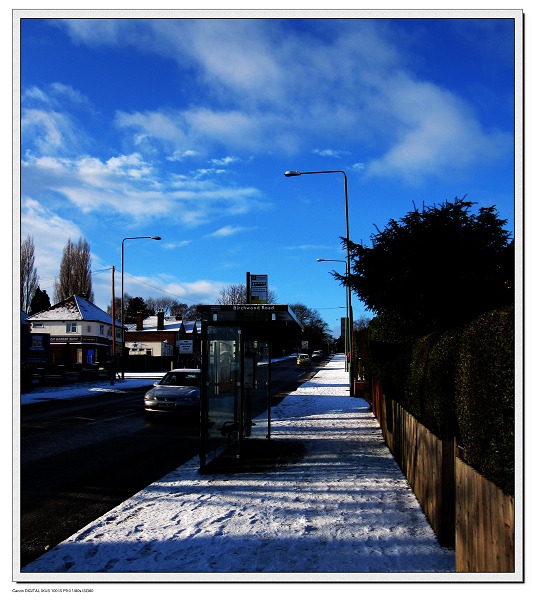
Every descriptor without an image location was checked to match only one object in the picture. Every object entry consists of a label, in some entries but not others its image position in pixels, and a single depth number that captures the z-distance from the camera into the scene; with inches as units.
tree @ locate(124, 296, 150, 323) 4230.8
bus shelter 333.7
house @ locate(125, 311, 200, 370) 2947.8
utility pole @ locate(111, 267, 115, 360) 1318.9
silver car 586.7
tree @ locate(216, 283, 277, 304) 2644.4
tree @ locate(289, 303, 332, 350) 4606.3
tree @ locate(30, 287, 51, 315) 2771.7
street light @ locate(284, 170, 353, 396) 978.8
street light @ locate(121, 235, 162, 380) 1397.6
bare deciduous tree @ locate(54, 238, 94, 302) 2320.9
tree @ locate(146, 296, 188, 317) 4640.3
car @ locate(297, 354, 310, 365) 2637.8
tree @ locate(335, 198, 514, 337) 406.3
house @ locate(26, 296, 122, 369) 2397.9
